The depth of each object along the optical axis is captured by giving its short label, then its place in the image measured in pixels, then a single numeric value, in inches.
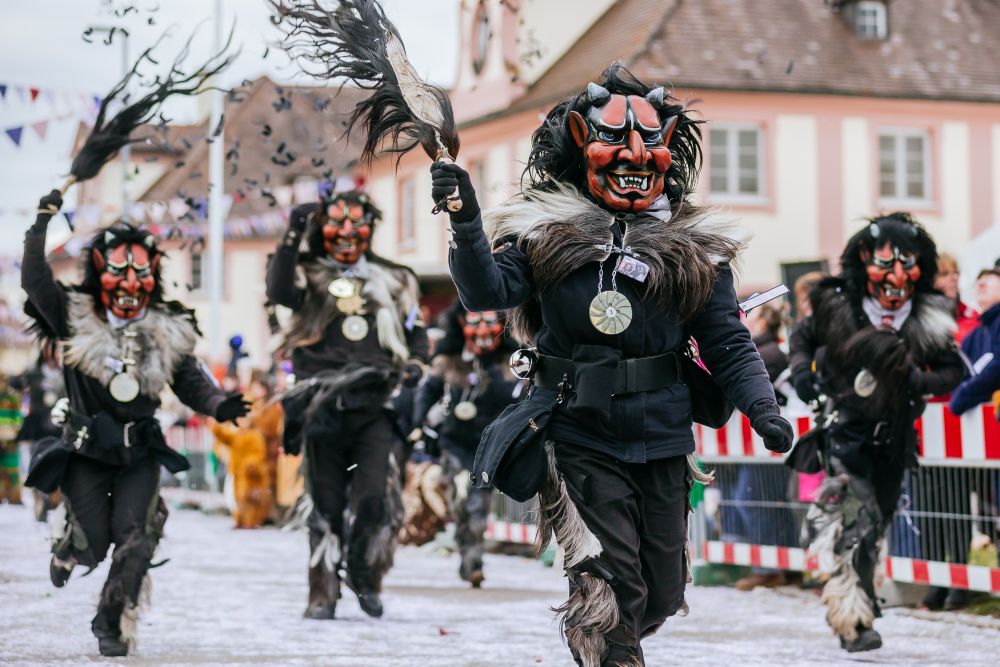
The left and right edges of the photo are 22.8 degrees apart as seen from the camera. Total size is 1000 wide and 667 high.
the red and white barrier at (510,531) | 809.8
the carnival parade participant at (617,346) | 319.5
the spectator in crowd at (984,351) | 513.8
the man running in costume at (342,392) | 553.9
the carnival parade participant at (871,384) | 469.4
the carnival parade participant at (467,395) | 682.1
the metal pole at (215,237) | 1633.5
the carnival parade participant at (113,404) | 460.2
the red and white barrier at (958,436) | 529.5
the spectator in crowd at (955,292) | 597.9
